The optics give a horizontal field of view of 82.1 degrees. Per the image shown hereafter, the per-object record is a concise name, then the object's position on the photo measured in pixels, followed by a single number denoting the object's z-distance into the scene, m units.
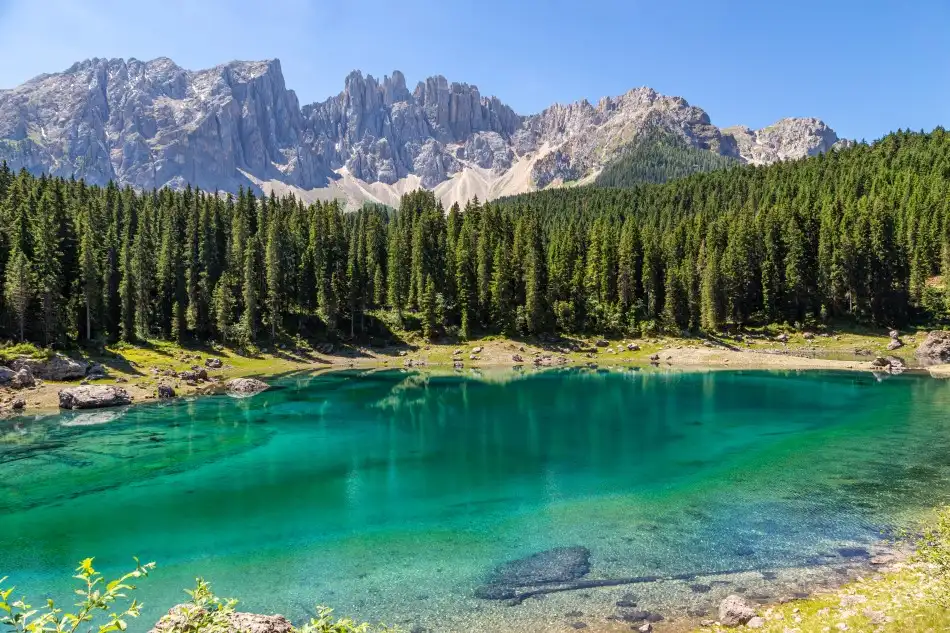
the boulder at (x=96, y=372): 77.96
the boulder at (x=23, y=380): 70.00
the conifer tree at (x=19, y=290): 79.06
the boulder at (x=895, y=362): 89.96
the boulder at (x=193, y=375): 84.00
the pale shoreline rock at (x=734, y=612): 19.30
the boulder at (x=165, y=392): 74.19
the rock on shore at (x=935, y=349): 91.19
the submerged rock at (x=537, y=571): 22.94
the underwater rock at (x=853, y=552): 25.06
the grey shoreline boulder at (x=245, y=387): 79.19
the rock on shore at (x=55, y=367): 73.84
